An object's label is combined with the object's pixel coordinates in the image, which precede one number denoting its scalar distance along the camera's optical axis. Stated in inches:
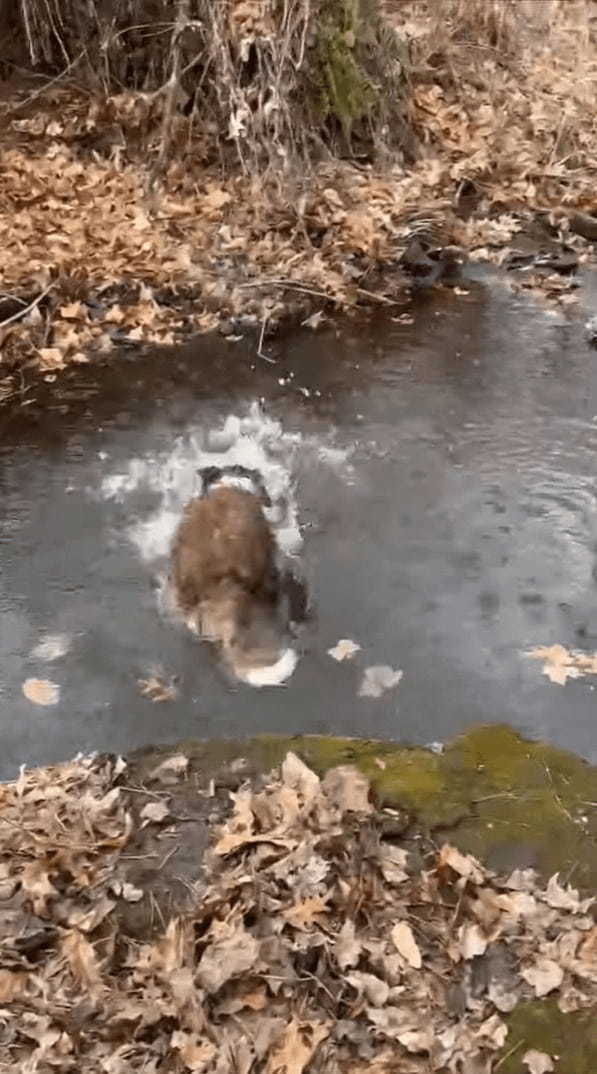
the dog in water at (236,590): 212.8
